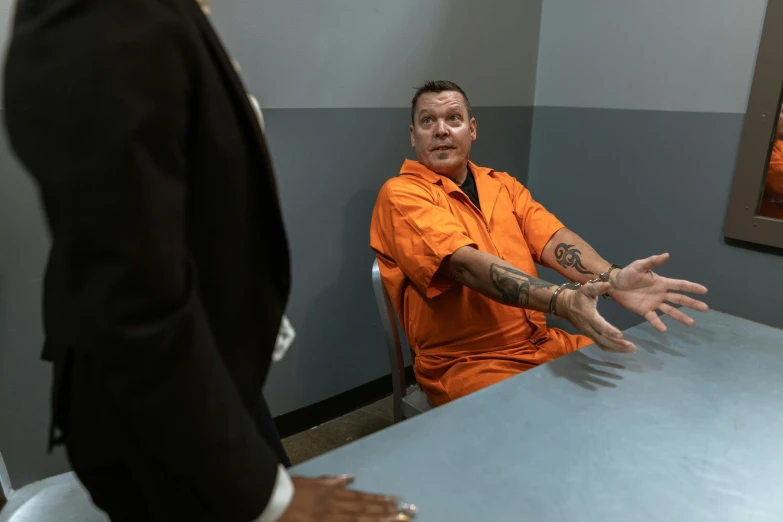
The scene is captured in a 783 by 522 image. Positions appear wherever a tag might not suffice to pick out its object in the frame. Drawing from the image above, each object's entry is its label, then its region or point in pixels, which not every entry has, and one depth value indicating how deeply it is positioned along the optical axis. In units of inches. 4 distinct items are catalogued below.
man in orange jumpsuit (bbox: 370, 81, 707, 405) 50.4
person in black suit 15.8
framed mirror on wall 66.2
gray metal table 27.8
